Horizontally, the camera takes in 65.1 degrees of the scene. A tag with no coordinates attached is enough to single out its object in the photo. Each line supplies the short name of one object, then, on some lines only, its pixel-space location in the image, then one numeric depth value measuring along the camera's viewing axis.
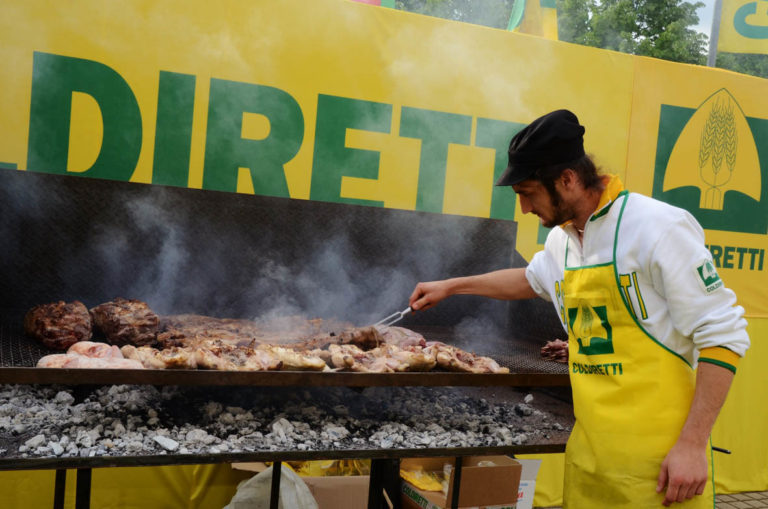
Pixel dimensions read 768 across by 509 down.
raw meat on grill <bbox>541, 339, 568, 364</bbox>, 3.55
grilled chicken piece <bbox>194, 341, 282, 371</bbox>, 2.62
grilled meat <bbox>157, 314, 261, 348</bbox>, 3.15
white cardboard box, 4.58
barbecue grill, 3.45
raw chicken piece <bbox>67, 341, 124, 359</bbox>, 2.82
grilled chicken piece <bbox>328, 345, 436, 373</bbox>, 2.89
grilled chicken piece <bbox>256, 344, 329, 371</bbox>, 2.71
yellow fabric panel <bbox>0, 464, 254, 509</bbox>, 4.14
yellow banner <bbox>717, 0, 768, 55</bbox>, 5.77
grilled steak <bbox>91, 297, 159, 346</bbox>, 3.15
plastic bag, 3.62
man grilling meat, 2.02
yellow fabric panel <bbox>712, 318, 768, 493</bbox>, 5.74
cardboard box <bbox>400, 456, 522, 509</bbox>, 3.55
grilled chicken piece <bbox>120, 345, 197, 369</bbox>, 2.57
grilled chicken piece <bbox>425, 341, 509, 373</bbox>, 3.02
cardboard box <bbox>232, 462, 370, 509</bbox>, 4.06
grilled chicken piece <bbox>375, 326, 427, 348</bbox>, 3.49
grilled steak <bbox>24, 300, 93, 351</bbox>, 2.96
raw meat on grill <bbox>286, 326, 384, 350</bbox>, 3.38
